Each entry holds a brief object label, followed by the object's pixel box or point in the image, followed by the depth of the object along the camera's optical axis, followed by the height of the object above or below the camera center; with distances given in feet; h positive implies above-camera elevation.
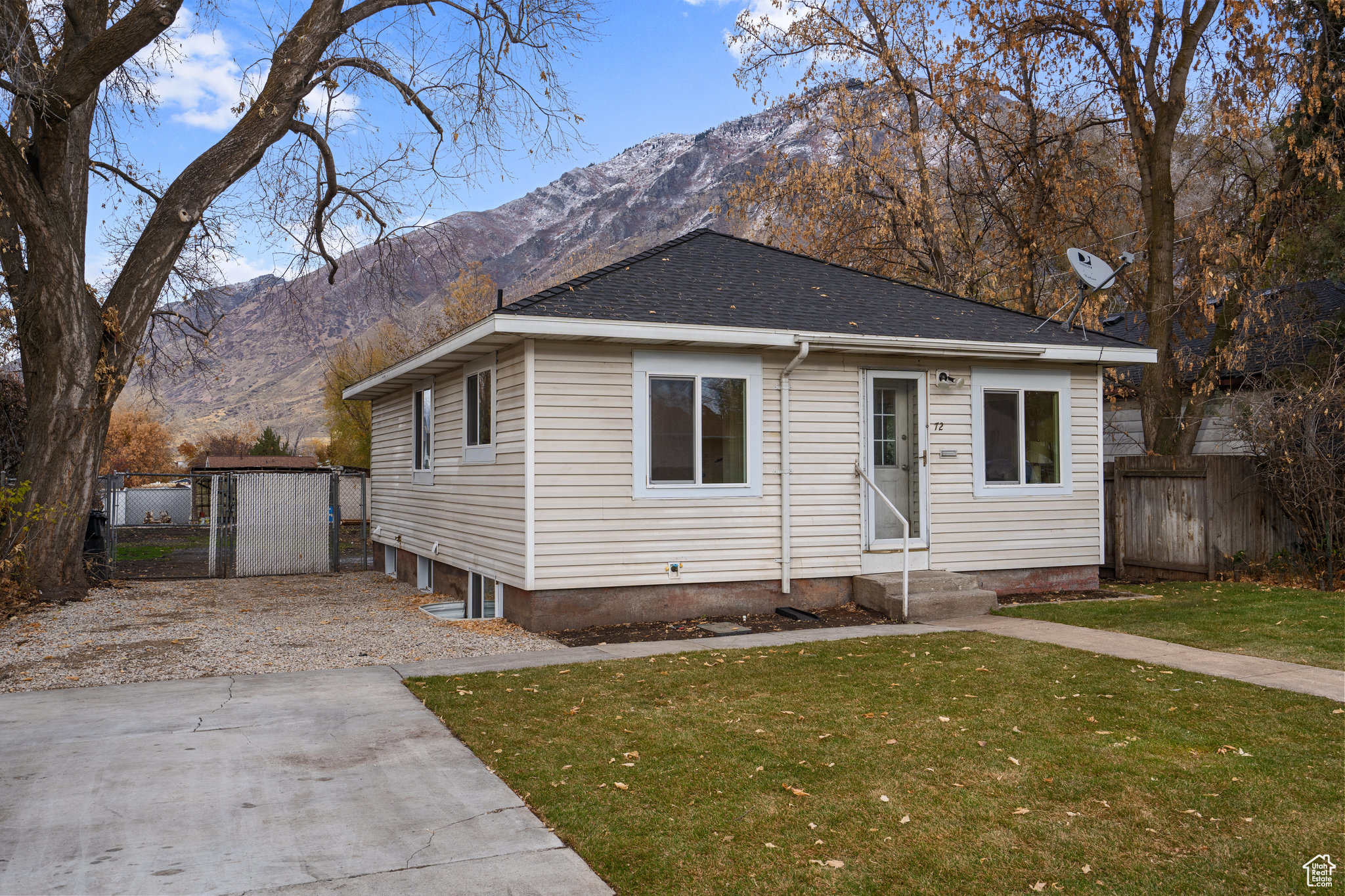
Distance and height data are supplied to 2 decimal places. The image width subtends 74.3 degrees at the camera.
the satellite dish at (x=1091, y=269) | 37.58 +8.66
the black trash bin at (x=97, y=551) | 42.22 -3.75
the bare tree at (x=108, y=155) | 34.60 +13.77
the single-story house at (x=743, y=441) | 28.66 +1.16
